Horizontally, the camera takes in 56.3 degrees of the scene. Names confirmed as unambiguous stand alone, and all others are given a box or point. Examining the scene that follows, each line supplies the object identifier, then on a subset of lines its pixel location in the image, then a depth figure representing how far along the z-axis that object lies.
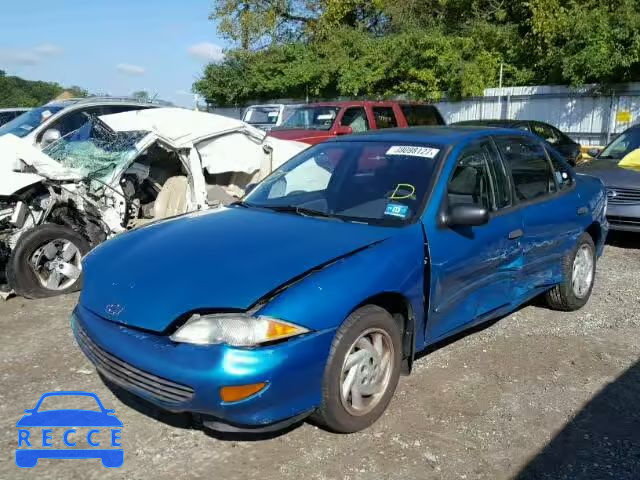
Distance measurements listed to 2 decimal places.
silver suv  7.72
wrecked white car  5.82
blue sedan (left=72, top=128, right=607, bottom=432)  2.83
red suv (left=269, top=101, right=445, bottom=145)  11.47
